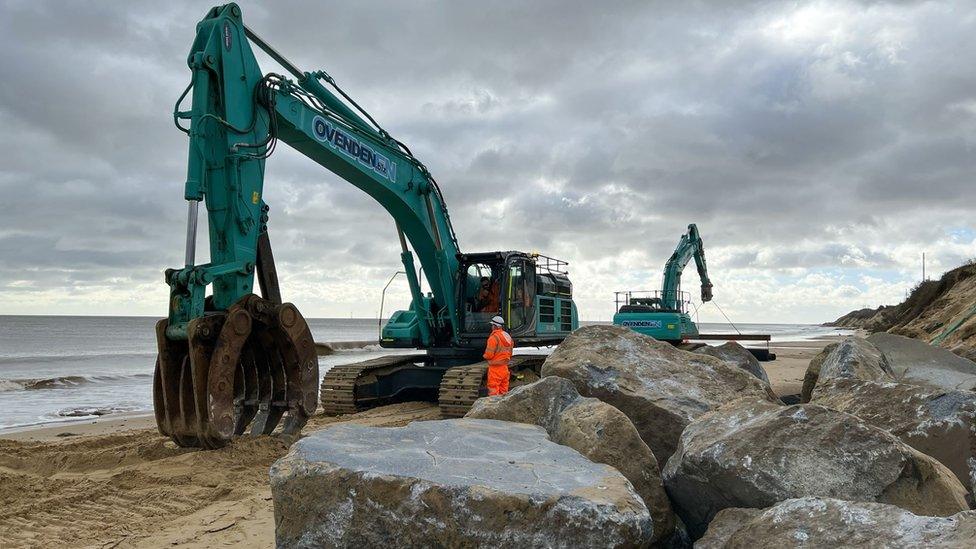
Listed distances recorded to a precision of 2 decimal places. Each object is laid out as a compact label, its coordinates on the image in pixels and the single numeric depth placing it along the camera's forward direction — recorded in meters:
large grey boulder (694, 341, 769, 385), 9.92
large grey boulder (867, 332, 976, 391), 7.40
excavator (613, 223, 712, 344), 17.81
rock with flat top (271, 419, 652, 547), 2.90
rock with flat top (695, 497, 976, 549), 2.46
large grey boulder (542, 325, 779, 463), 4.93
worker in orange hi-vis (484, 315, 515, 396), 9.31
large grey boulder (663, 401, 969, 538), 3.22
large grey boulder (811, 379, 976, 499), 3.96
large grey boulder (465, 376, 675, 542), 3.86
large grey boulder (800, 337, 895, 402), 6.43
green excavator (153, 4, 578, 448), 6.89
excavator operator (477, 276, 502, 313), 12.03
